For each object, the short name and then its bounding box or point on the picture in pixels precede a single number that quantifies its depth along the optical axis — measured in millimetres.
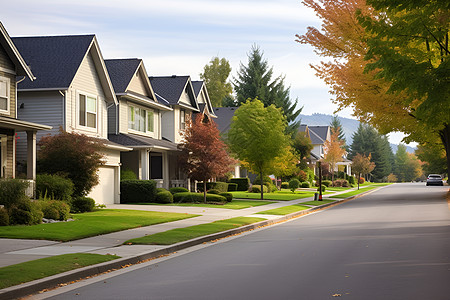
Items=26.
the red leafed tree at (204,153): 36594
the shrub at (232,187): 54344
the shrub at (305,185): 70438
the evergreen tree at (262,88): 78188
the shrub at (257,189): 54000
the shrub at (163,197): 35375
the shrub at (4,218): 20047
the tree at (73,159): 27328
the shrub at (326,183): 76900
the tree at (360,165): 96625
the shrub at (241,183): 56812
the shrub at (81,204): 27047
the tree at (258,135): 42844
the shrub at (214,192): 41256
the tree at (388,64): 16438
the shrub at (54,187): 25750
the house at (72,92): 30875
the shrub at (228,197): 38791
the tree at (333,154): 88188
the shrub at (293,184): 56875
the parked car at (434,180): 83500
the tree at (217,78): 91188
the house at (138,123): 37062
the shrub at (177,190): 39994
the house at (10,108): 25812
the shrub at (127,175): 36750
